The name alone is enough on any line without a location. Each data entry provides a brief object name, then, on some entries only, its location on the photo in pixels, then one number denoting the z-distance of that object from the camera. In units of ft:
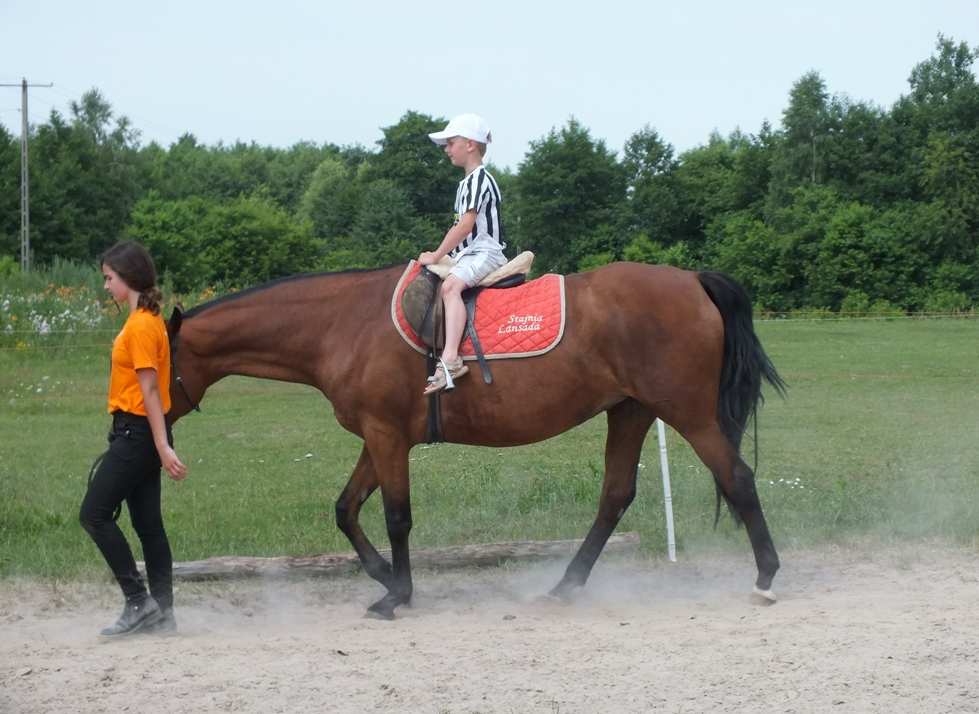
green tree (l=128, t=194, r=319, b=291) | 163.02
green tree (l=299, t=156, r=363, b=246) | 206.08
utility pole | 137.59
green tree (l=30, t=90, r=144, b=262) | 165.37
